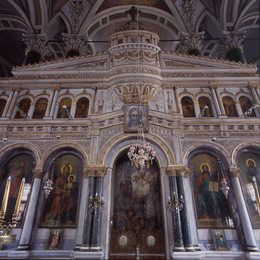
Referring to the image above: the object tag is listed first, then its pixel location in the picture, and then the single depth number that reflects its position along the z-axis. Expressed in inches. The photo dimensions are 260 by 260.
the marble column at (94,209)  325.1
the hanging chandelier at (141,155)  308.5
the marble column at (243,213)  324.2
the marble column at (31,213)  330.9
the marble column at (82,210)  331.3
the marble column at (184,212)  322.0
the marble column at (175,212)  320.8
